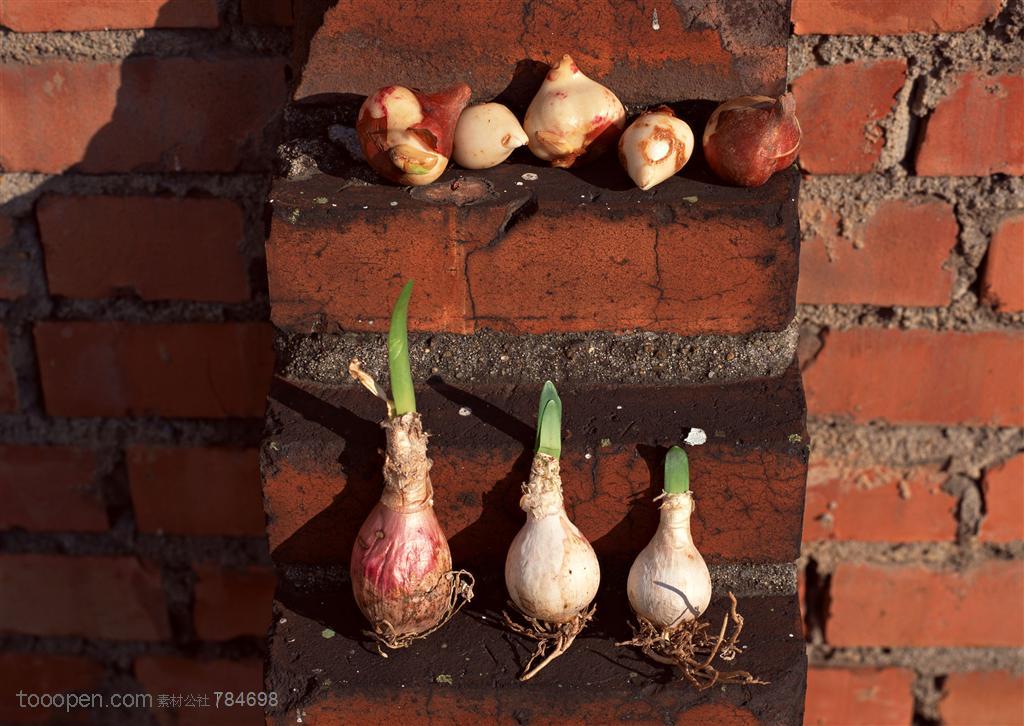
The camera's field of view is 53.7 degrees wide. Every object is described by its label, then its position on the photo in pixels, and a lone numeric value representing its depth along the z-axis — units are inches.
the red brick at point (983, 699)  44.4
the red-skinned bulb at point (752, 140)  28.3
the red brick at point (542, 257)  28.4
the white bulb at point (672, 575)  28.3
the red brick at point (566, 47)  30.4
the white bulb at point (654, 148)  28.3
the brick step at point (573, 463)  29.1
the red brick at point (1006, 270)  37.5
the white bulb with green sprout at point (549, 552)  28.0
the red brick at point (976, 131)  36.1
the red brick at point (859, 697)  44.9
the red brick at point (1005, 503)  40.9
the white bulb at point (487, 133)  29.5
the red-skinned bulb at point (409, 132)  28.5
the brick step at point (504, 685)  28.1
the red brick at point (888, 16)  35.2
